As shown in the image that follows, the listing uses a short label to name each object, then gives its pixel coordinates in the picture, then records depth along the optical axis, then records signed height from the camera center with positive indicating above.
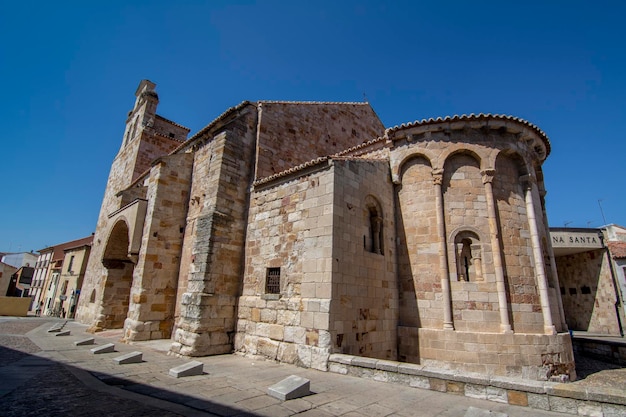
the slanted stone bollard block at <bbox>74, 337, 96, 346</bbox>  9.00 -1.41
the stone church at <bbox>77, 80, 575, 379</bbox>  7.52 +1.28
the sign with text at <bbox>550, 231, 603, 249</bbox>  18.16 +3.65
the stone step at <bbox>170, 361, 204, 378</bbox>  5.67 -1.32
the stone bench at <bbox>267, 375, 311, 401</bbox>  4.40 -1.25
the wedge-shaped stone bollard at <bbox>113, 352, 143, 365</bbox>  6.64 -1.34
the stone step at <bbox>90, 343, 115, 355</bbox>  7.78 -1.37
